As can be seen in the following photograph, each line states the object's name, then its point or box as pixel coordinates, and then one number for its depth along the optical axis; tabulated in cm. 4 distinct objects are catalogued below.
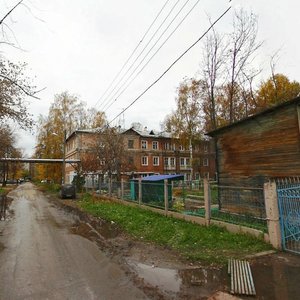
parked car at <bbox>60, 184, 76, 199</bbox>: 2955
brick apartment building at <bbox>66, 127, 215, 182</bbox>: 5334
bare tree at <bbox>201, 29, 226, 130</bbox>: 2745
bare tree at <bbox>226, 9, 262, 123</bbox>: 2548
